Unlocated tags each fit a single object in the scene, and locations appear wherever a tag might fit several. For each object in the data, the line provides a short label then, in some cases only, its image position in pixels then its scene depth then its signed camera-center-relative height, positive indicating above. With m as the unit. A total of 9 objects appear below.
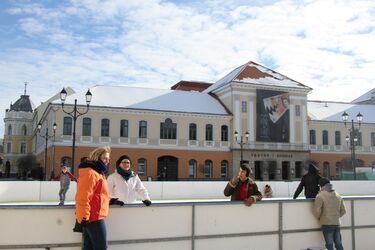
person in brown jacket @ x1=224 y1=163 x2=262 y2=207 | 7.40 -0.25
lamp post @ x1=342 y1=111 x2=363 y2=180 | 56.02 +4.75
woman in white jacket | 6.40 -0.21
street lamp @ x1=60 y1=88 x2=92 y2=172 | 25.49 +4.36
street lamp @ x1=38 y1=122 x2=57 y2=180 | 43.92 -0.15
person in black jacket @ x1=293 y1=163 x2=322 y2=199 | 8.95 -0.24
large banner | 51.53 +6.39
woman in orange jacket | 5.46 -0.36
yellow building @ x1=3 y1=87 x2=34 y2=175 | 82.81 +6.75
